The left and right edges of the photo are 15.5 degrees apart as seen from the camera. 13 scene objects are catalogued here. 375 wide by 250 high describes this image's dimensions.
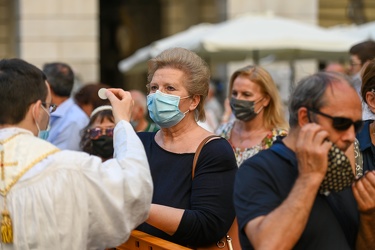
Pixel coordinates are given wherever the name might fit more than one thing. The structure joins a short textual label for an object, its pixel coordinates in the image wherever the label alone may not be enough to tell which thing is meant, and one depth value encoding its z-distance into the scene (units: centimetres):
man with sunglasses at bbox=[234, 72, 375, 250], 528
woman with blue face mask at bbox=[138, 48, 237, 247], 723
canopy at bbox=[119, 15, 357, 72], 1979
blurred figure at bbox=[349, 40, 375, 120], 1239
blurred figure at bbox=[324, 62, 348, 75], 1882
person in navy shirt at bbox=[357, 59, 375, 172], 743
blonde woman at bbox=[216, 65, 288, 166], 1087
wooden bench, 657
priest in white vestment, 561
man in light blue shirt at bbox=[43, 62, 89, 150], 1231
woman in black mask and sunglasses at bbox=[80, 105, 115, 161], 956
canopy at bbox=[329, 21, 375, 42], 2132
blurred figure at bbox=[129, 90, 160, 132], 1338
